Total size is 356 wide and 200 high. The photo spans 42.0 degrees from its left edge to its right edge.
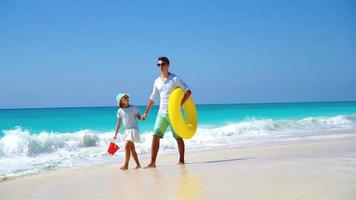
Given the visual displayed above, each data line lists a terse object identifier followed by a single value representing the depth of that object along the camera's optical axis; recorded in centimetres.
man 609
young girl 602
